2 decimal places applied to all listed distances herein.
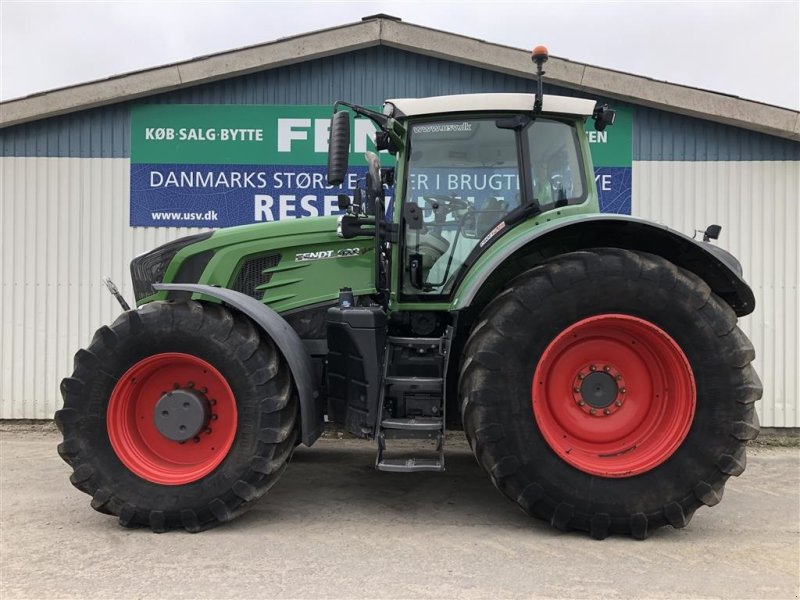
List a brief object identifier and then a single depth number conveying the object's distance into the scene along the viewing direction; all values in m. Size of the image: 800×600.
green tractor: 3.33
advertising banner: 6.48
